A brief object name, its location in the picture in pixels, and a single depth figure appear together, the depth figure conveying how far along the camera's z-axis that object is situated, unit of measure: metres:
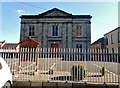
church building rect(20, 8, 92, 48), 30.23
